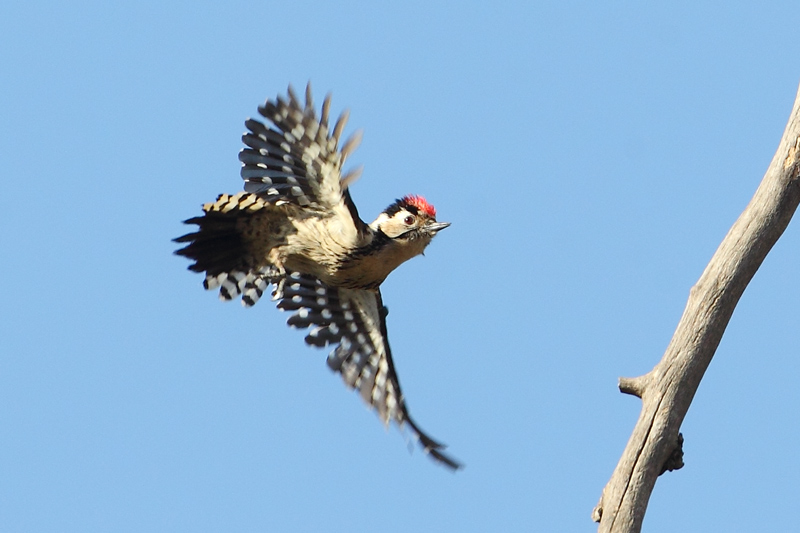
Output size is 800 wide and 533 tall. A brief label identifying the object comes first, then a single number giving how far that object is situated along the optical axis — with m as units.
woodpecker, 11.80
